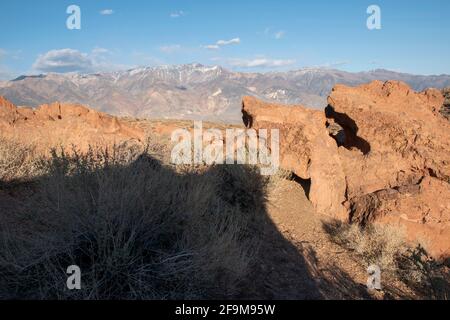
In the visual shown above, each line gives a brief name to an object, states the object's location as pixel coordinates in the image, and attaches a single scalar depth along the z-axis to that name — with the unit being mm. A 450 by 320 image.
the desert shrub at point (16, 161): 6254
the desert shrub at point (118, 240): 3609
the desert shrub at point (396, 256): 5570
